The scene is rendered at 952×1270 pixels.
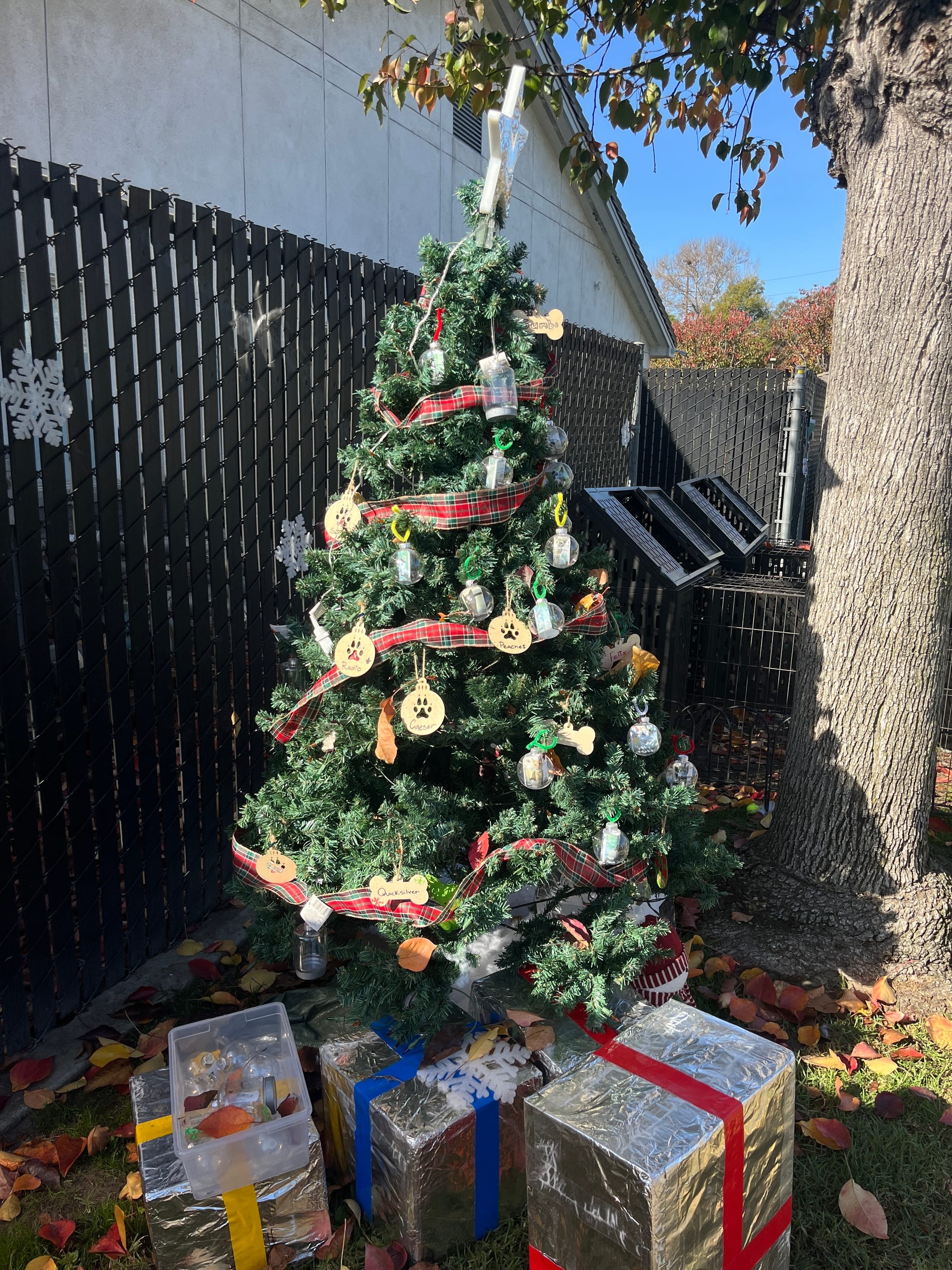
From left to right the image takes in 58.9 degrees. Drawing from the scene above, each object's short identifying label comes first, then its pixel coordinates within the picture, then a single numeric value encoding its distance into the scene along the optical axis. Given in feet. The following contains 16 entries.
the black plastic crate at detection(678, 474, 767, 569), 20.13
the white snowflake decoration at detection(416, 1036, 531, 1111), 7.02
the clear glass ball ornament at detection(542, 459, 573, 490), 8.21
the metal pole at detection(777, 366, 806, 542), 32.30
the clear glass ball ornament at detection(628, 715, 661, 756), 7.96
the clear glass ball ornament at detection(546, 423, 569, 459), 7.98
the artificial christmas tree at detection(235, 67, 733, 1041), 7.35
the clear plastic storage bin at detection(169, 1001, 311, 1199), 6.42
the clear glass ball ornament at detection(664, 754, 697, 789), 8.70
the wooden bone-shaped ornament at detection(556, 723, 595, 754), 7.47
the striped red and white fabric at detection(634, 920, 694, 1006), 9.02
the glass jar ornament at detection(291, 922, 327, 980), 8.16
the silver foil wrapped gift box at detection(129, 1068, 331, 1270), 6.43
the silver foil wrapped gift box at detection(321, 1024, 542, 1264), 6.68
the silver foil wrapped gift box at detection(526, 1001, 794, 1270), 5.39
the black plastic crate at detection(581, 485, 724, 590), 14.61
